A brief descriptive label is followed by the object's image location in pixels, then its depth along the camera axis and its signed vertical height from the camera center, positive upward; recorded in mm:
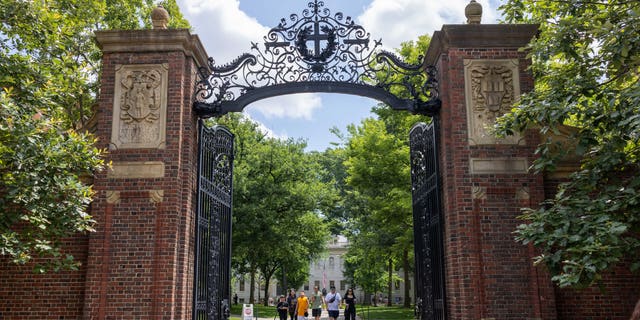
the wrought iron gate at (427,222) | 9258 +823
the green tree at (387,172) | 20266 +3675
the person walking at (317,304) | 18239 -1045
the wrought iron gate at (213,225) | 9461 +795
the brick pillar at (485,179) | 8383 +1369
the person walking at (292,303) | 19812 -1099
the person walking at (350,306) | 17031 -1034
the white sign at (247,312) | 17719 -1229
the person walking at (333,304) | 17156 -968
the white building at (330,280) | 73125 -1162
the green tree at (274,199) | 26219 +3415
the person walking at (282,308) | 18328 -1151
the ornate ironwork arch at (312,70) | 9617 +3352
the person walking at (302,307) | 17969 -1110
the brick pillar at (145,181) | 8508 +1395
